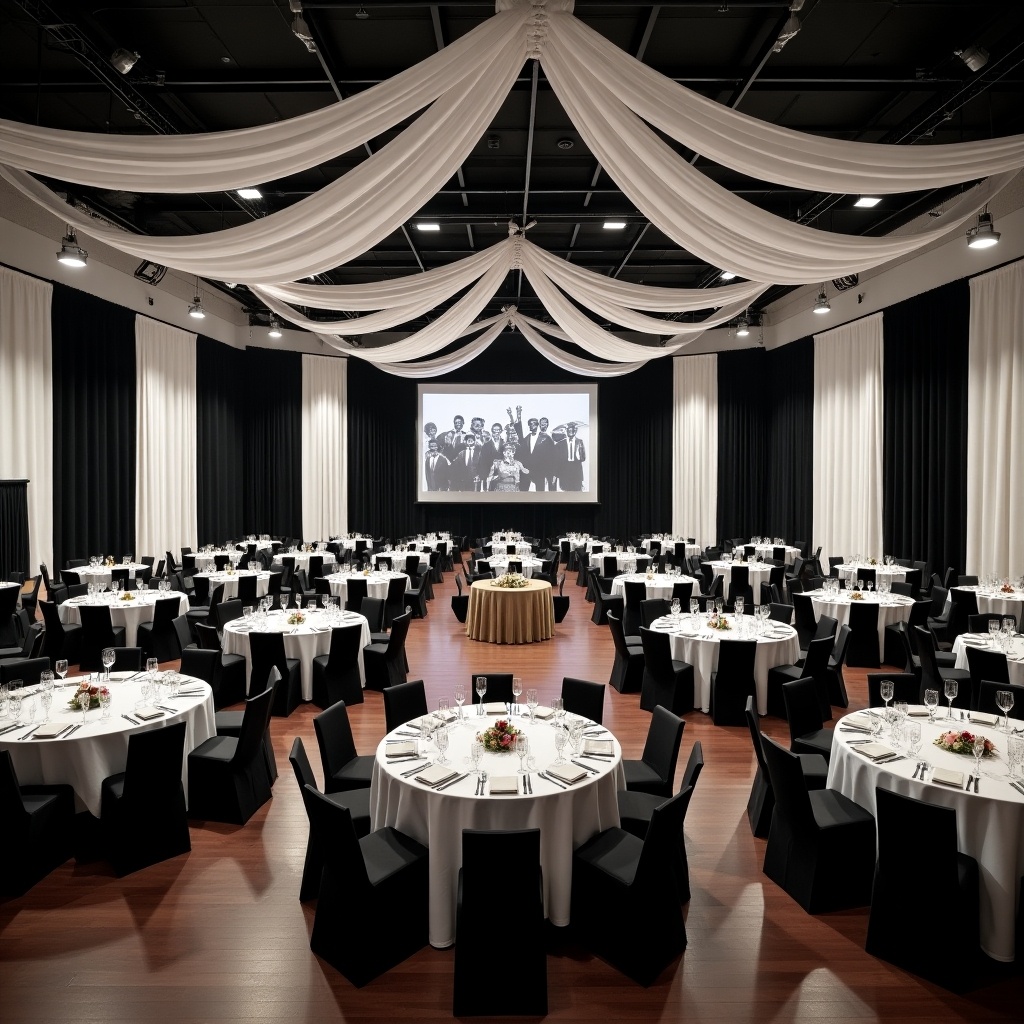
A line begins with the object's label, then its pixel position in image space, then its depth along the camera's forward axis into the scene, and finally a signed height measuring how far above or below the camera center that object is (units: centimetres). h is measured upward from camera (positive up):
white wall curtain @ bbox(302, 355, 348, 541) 1877 +140
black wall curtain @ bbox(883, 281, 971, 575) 1127 +119
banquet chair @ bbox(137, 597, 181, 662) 833 -154
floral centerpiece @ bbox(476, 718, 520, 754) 388 -130
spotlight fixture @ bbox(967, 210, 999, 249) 741 +277
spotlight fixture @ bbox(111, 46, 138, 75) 670 +417
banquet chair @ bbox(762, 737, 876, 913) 376 -187
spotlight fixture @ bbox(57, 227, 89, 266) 830 +290
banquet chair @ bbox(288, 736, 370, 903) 391 -191
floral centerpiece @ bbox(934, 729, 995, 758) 386 -134
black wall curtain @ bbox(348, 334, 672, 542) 1964 +114
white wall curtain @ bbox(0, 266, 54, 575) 1040 +156
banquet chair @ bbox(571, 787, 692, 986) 324 -190
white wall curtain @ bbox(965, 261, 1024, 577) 998 +105
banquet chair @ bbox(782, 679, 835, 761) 482 -152
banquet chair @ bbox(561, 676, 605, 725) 495 -139
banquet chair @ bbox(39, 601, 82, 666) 810 -154
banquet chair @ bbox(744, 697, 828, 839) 443 -187
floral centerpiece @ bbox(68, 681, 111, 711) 467 -128
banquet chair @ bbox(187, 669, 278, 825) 471 -184
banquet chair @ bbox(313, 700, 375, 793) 431 -160
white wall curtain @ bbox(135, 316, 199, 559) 1391 +127
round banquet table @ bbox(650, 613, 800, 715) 679 -147
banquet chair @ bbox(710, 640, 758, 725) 658 -169
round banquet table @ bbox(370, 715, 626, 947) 338 -154
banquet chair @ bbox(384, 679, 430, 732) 482 -140
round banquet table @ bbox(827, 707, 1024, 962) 332 -157
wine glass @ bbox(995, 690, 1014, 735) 420 -121
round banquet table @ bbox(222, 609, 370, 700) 712 -141
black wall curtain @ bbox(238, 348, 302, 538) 1853 +147
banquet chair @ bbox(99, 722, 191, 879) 411 -180
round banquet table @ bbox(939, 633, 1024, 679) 611 -135
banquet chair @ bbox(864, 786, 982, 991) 320 -184
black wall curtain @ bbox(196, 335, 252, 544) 1627 +148
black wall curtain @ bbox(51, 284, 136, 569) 1170 +130
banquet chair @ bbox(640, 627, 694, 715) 680 -171
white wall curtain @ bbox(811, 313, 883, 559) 1341 +117
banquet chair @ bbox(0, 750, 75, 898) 386 -185
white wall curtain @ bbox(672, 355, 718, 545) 1869 +133
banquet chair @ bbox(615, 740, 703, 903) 390 -179
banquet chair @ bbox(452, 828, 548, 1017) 307 -198
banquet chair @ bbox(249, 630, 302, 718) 685 -159
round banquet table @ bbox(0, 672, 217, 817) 421 -150
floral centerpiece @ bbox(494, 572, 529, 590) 1016 -119
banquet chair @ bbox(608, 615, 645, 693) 751 -178
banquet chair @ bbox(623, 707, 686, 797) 423 -160
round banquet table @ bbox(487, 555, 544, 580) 1267 -121
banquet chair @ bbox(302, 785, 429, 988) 320 -188
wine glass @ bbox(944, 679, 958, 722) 431 -116
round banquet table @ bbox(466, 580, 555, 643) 998 -162
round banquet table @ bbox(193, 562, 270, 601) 1057 -119
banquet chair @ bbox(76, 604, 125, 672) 794 -146
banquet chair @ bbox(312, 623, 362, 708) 705 -170
